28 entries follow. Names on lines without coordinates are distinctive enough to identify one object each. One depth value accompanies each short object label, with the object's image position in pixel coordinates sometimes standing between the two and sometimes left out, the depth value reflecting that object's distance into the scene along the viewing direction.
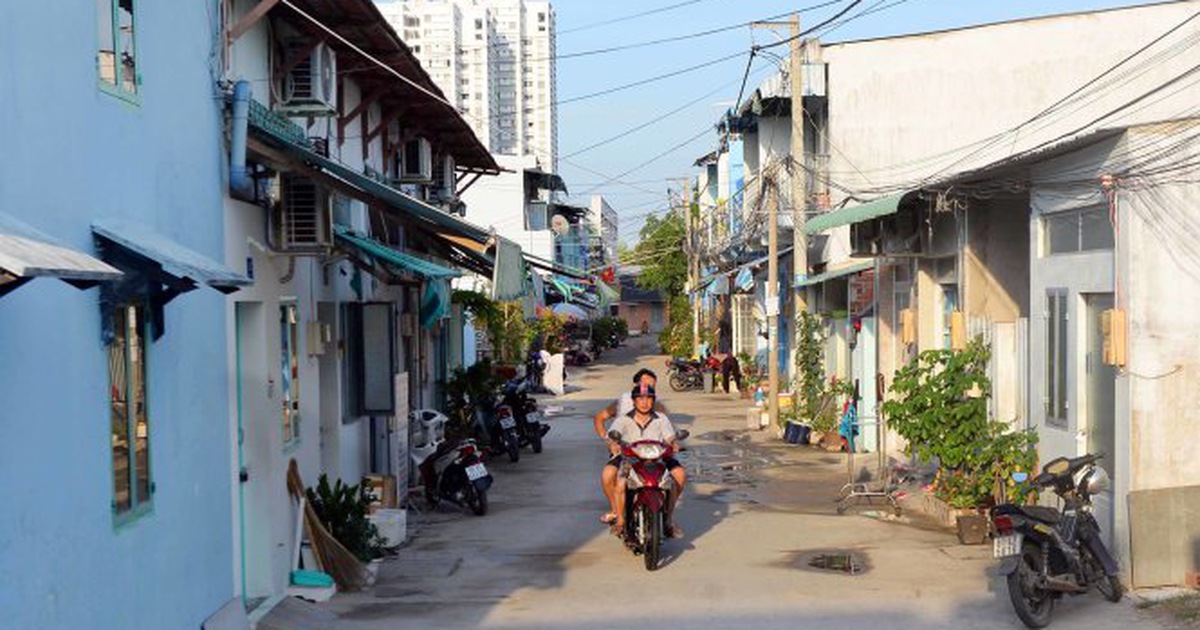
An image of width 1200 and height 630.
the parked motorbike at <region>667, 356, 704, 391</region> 37.38
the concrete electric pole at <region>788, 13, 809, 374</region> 22.59
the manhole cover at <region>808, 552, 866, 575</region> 11.47
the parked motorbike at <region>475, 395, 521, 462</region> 20.58
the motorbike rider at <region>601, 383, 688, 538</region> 12.37
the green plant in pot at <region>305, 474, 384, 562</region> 11.45
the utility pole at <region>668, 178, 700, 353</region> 48.50
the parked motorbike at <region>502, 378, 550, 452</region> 21.78
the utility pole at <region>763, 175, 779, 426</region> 24.55
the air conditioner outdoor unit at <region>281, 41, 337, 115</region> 11.35
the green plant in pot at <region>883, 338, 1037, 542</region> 12.71
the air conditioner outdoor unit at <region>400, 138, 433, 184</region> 19.00
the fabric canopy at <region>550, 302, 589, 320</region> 47.62
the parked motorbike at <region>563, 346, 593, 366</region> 50.92
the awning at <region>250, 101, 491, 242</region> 9.80
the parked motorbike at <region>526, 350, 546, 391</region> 35.94
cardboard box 13.77
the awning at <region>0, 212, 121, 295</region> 4.33
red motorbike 11.61
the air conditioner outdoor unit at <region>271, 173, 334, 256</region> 10.38
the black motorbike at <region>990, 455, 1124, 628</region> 9.11
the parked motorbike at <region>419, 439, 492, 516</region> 15.04
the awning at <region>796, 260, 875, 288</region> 19.97
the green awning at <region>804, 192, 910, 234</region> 14.20
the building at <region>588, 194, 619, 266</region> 80.83
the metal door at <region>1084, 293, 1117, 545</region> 10.58
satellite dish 54.94
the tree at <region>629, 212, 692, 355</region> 63.03
